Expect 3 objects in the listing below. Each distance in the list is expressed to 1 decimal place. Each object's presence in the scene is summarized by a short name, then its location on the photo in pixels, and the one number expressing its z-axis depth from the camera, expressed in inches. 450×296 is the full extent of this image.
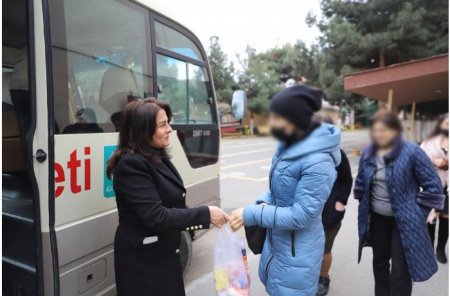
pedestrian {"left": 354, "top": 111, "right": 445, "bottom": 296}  73.2
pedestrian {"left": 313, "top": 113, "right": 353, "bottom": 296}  96.3
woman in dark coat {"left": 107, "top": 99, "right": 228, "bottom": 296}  58.4
